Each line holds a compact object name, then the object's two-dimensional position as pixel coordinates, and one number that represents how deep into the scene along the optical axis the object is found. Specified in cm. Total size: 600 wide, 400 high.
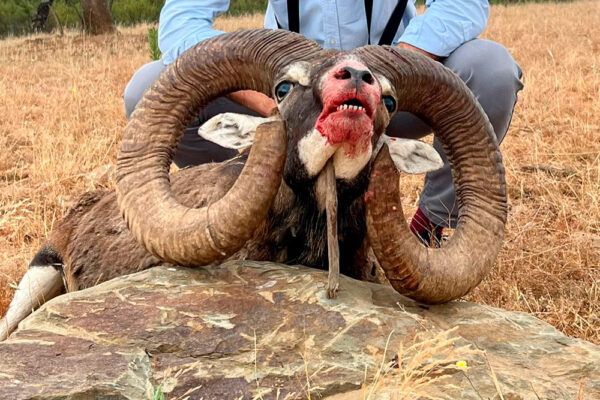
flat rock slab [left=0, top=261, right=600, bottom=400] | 227
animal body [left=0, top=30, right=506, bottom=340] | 286
